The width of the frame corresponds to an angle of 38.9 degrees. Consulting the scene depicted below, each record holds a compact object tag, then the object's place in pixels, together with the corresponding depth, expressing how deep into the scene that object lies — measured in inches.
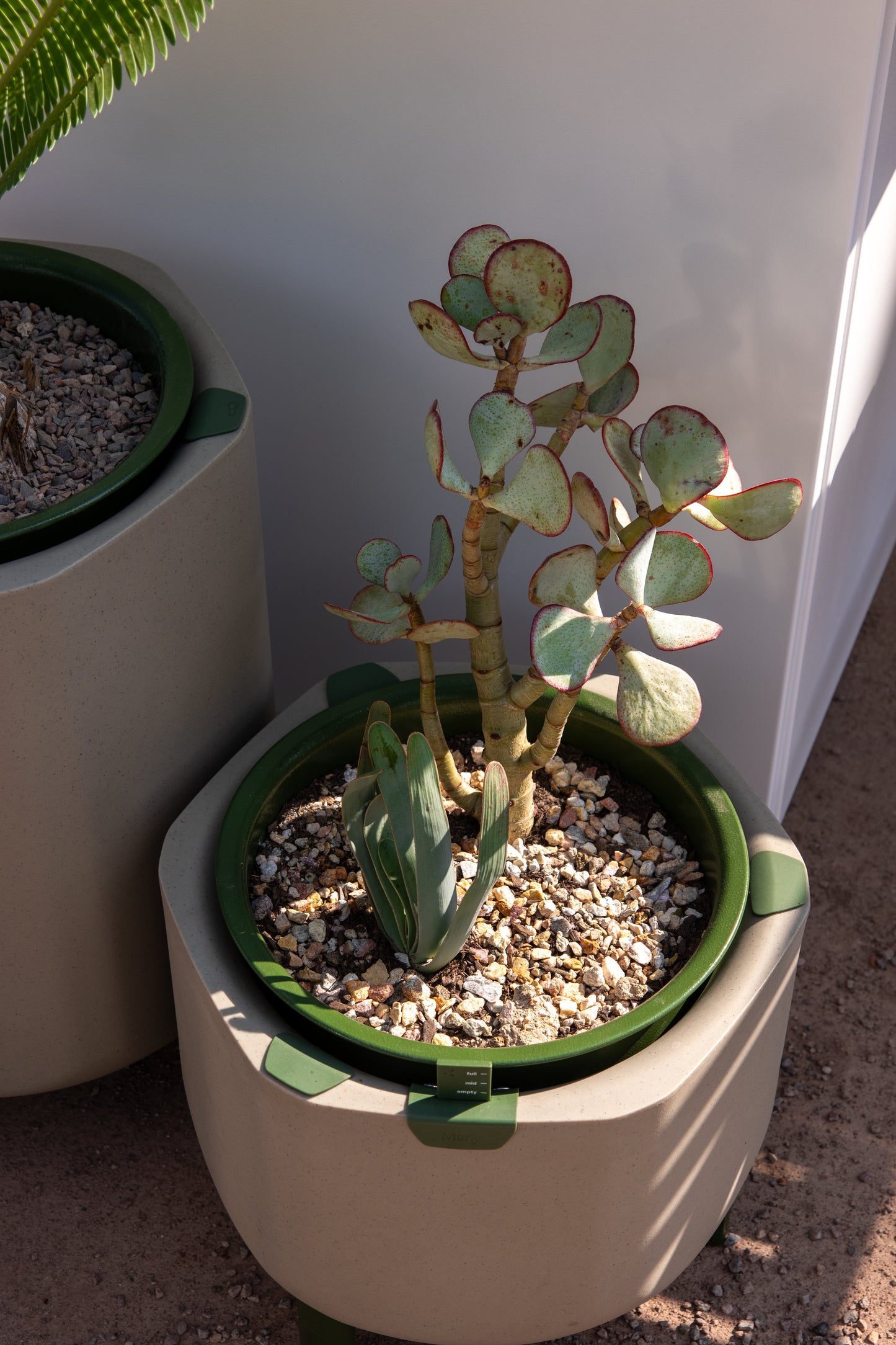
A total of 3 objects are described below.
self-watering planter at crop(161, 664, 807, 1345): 39.8
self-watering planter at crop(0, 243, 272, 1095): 44.6
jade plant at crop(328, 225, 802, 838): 37.4
